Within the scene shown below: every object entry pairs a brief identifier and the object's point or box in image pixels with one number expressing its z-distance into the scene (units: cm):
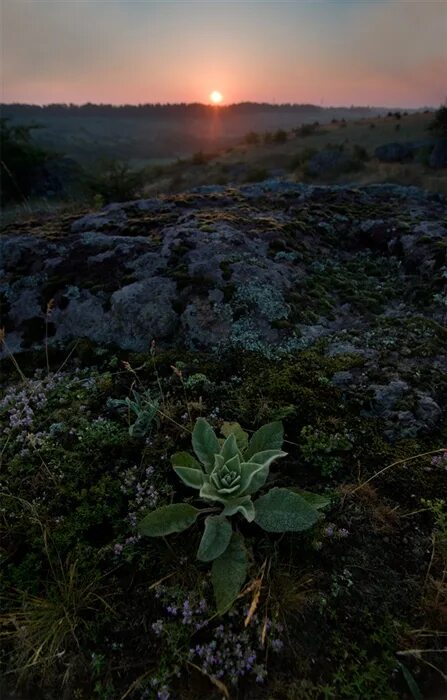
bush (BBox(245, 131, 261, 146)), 6112
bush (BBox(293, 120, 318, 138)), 5759
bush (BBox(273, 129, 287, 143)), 5647
